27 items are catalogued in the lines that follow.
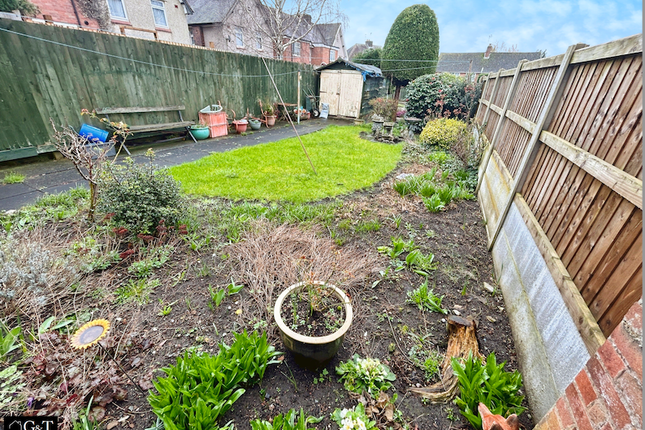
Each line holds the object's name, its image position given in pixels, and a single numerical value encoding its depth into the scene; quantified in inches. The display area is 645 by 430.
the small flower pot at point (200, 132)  317.4
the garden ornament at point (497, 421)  55.5
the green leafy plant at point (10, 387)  60.8
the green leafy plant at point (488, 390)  64.0
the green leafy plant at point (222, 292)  94.4
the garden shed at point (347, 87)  471.5
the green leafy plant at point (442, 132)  281.0
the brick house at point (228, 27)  714.2
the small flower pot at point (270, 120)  411.5
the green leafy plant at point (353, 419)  57.9
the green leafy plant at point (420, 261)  118.0
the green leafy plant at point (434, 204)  161.3
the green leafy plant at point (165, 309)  91.7
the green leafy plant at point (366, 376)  71.8
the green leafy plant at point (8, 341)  72.7
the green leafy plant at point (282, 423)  56.6
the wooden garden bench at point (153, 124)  255.0
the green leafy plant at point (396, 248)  124.0
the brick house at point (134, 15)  464.8
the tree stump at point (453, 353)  70.1
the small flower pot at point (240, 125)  361.7
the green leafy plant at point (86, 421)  58.4
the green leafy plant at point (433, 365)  77.1
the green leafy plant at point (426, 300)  97.6
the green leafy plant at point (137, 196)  116.3
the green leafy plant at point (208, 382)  57.0
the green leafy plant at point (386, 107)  422.0
